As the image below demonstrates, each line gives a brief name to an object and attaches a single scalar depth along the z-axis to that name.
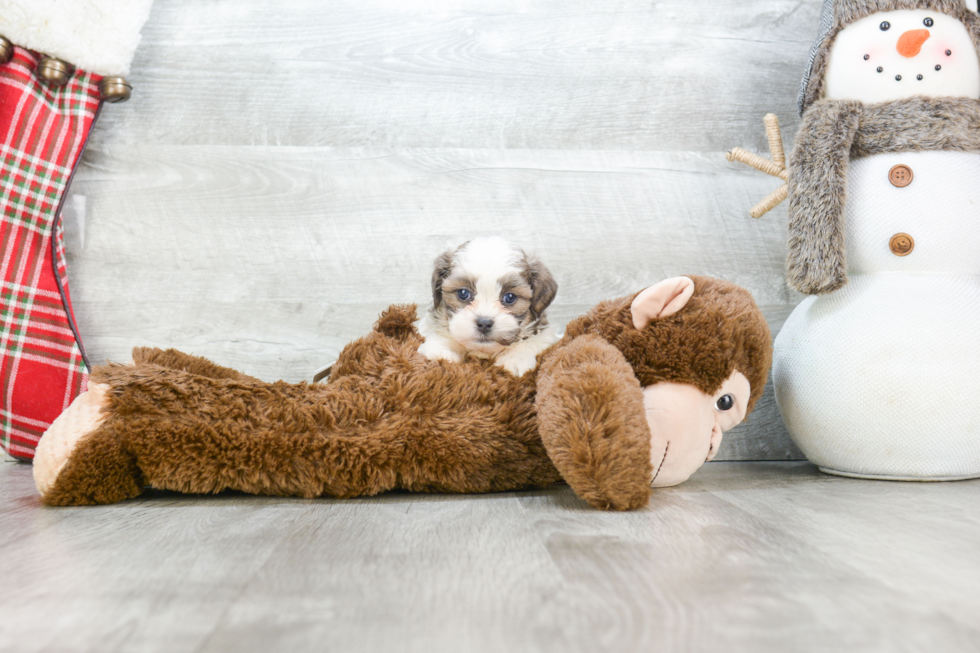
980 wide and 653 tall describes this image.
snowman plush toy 1.25
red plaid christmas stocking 1.46
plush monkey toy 1.09
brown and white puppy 1.34
